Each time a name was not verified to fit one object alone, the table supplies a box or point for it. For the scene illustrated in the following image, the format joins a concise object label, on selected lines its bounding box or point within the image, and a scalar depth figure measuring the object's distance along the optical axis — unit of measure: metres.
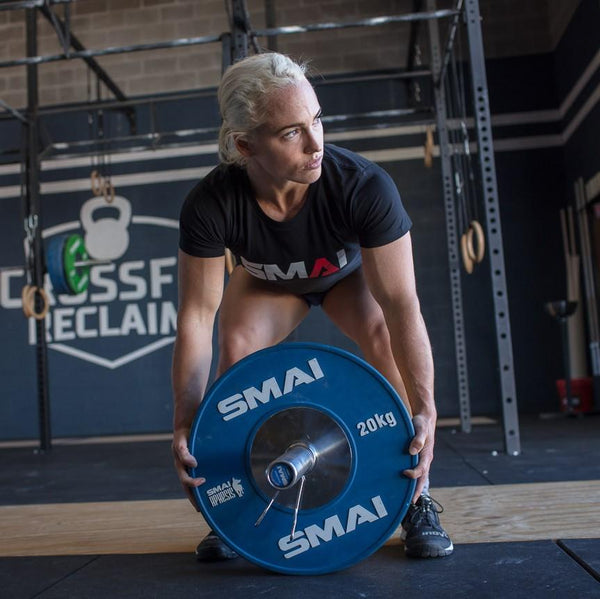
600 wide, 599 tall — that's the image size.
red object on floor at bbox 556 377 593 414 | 5.29
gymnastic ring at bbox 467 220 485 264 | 3.26
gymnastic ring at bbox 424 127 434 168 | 4.63
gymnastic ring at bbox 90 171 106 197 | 5.39
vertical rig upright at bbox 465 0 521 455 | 3.08
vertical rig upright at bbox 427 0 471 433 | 4.24
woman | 1.33
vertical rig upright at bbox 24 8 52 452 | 4.66
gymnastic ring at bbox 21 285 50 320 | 4.48
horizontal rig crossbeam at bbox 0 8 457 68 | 3.33
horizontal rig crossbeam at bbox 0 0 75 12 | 3.48
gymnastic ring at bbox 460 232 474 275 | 3.69
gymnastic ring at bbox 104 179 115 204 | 5.48
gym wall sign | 6.10
